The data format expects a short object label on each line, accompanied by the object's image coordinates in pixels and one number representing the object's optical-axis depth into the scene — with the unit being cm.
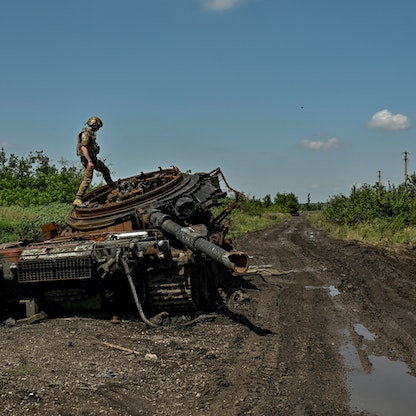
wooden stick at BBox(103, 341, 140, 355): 667
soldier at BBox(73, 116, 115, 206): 1033
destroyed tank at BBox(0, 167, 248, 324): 765
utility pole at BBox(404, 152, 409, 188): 5957
